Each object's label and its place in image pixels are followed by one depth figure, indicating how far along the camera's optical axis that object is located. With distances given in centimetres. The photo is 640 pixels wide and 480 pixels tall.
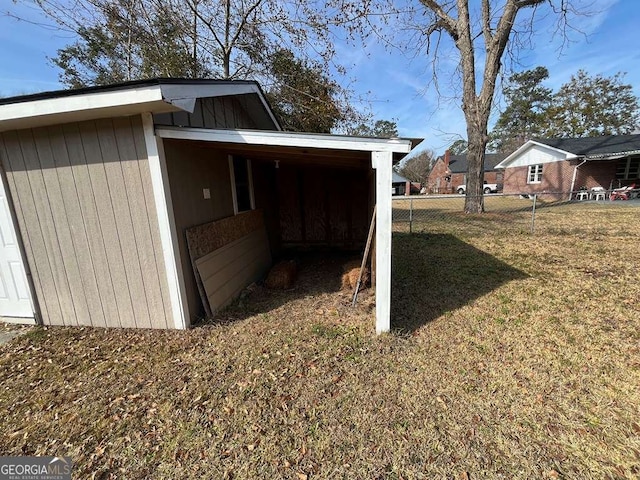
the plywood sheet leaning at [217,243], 387
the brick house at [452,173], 3425
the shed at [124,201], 313
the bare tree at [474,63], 1094
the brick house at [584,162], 1755
